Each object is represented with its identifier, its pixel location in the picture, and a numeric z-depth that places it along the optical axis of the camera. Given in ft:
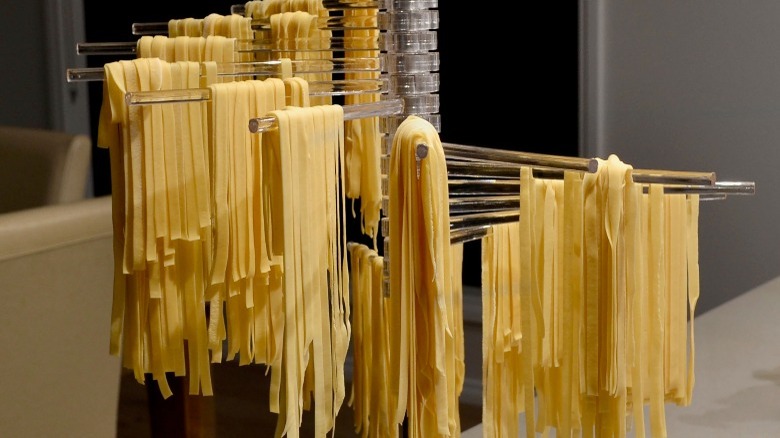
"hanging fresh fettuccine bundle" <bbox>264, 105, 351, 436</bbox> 4.44
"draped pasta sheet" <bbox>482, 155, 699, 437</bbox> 4.65
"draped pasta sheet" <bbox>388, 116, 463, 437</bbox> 4.55
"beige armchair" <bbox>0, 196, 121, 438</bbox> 7.54
